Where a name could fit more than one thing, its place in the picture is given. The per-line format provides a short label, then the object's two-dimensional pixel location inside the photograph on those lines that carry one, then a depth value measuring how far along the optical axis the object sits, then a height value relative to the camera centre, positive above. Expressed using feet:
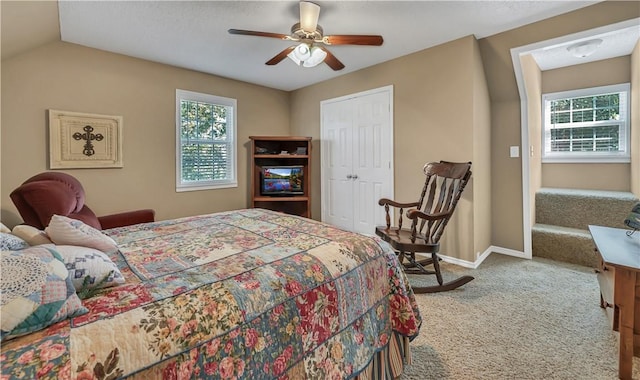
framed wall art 9.43 +1.50
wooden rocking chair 7.93 -1.16
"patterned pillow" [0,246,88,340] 2.17 -0.92
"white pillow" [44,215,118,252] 3.72 -0.69
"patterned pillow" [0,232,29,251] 3.33 -0.73
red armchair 5.70 -0.34
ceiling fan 7.20 +3.77
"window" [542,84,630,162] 12.21 +2.46
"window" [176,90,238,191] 12.60 +1.92
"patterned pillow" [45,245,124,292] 2.96 -0.93
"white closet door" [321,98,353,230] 13.76 +0.86
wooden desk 4.72 -1.98
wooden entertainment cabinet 13.91 +1.03
